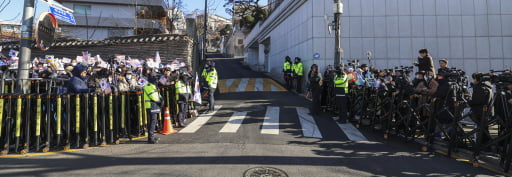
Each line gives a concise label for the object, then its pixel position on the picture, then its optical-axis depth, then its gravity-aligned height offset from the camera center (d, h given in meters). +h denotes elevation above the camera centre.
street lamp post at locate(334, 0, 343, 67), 11.16 +2.28
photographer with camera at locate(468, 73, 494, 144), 5.74 -0.27
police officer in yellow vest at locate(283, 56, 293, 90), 16.62 +0.82
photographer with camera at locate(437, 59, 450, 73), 7.13 +0.54
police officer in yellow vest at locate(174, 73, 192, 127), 8.44 -0.27
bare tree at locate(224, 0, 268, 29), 42.97 +12.15
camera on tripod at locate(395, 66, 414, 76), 8.77 +0.44
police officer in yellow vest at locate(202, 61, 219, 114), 10.50 +0.26
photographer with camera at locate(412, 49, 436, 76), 8.78 +0.70
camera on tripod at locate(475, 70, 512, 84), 5.41 +0.15
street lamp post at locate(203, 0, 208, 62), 22.24 +5.64
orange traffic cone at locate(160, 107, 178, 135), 7.63 -1.08
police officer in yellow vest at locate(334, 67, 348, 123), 9.02 -0.18
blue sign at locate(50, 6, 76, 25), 6.86 +1.84
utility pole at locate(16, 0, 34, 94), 6.64 +1.06
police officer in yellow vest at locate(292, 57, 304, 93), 15.84 +0.83
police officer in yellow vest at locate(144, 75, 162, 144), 6.71 -0.47
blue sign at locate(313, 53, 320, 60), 15.41 +1.64
